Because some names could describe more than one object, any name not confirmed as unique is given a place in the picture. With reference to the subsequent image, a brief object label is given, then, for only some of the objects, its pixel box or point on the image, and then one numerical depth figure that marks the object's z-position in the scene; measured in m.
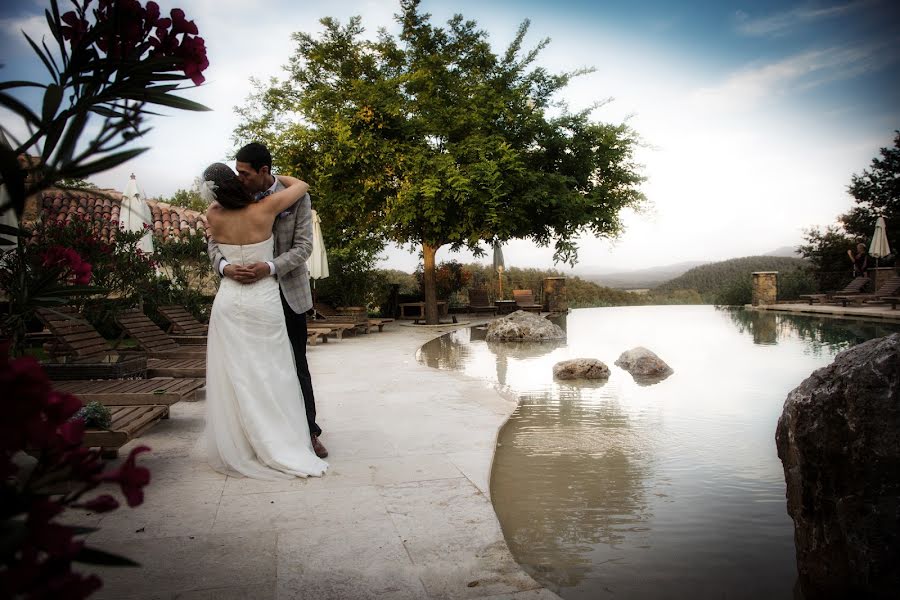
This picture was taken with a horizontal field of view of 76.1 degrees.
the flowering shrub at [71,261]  2.76
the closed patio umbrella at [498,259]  26.24
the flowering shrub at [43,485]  0.71
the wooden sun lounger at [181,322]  8.65
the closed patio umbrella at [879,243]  20.64
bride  3.65
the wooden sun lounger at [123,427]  3.40
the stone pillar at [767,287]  22.89
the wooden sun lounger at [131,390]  4.43
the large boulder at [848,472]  2.22
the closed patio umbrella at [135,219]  11.24
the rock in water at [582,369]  8.06
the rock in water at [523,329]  13.04
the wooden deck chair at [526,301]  20.92
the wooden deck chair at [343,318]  13.73
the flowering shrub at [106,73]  1.19
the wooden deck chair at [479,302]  21.84
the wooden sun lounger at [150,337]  7.08
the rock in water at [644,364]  8.30
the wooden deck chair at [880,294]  18.36
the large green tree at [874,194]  26.99
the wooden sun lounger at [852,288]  21.36
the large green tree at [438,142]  15.23
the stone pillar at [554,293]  23.02
